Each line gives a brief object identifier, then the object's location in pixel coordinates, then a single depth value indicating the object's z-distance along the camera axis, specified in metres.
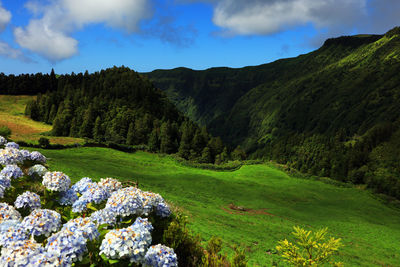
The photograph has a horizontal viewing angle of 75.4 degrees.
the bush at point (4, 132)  54.63
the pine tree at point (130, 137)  108.59
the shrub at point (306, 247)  9.88
